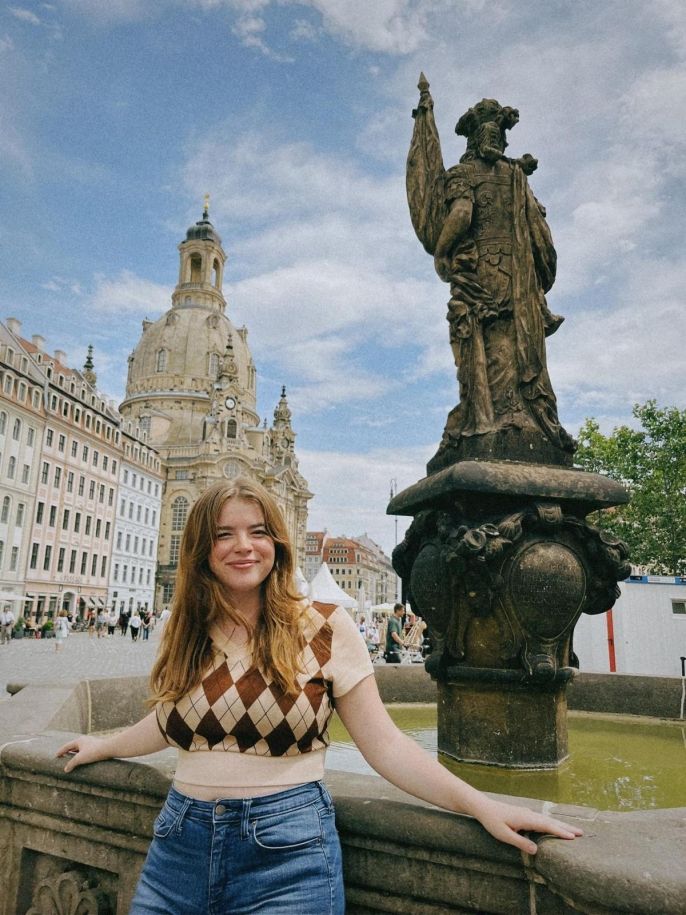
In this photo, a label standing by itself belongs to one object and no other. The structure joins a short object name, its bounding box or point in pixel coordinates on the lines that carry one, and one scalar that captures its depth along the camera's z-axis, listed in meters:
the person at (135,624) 38.23
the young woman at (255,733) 1.96
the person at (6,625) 29.64
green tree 32.12
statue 5.25
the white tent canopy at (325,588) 21.50
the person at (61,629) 29.49
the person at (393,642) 11.64
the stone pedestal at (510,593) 4.46
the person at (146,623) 43.09
